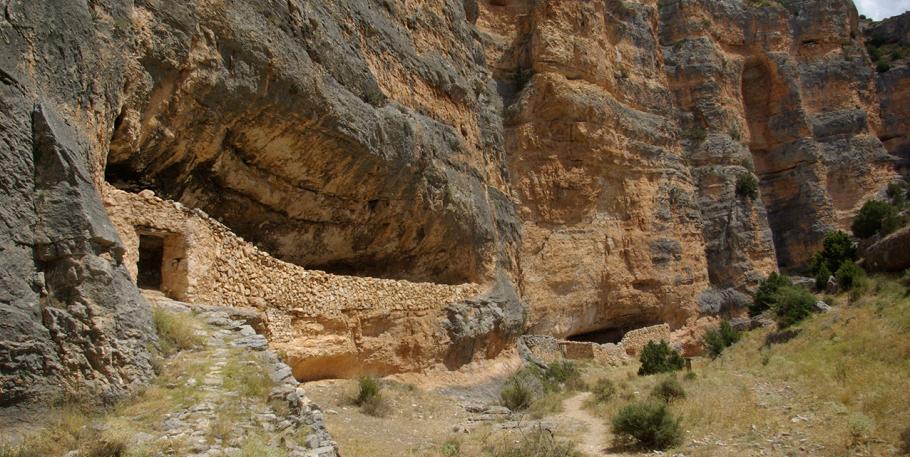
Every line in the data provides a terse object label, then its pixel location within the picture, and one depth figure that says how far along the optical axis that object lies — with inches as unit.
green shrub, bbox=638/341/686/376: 732.5
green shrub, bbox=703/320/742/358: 832.3
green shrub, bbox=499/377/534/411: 556.1
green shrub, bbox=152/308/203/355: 270.8
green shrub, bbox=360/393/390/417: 412.5
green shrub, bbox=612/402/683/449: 373.1
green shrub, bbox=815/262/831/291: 924.6
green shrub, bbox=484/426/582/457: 324.8
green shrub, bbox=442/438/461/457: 335.9
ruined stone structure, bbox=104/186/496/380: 341.7
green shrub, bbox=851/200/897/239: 1186.0
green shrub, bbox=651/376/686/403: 493.8
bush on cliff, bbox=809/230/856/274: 985.7
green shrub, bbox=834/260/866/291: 733.9
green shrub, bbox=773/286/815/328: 717.9
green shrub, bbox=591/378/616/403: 546.6
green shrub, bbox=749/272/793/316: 1081.3
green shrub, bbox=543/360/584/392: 676.1
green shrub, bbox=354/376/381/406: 424.5
